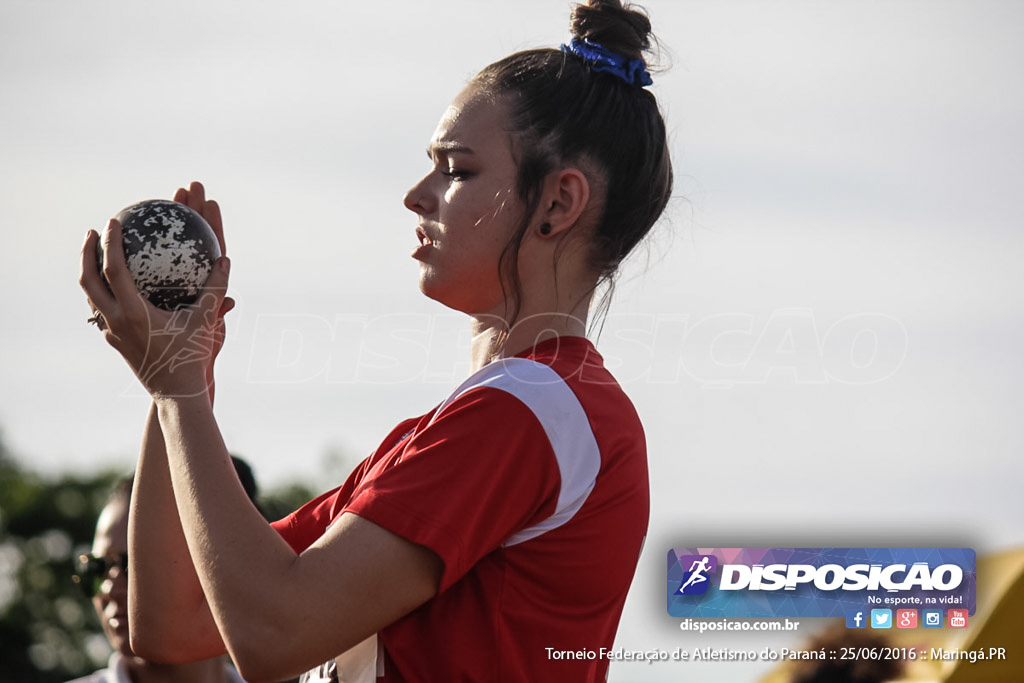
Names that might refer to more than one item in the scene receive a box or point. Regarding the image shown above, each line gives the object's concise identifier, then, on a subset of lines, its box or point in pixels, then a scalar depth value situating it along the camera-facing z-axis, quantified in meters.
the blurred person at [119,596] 11.64
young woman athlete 5.40
